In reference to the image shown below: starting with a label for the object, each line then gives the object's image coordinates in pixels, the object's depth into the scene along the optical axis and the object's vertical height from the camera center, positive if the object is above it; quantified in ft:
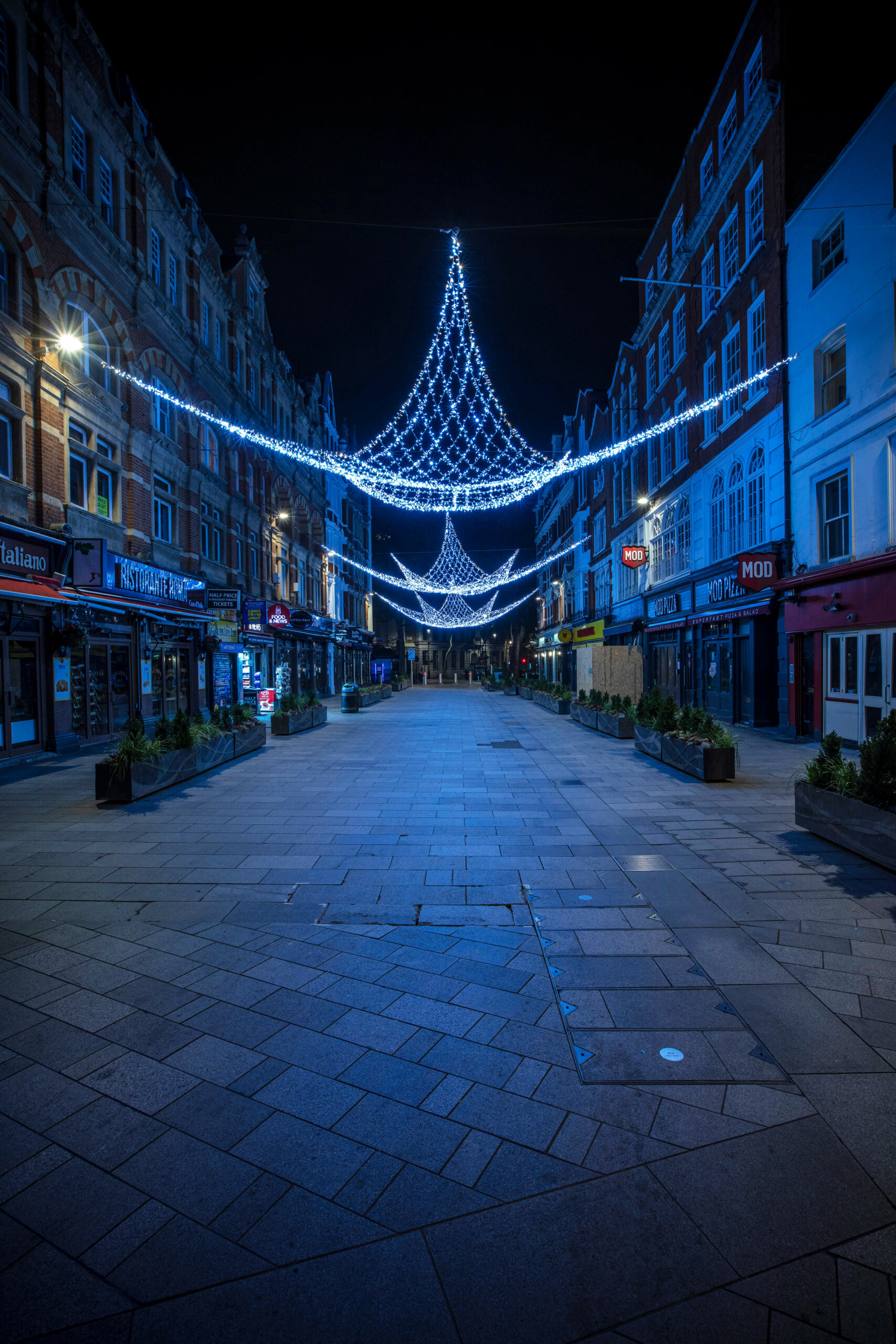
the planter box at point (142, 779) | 30.91 -5.52
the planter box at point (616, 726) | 55.06 -5.51
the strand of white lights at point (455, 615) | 180.50 +16.88
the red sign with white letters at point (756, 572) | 51.24 +6.93
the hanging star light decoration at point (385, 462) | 45.11 +15.00
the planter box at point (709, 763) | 34.55 -5.46
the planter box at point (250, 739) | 46.32 -5.36
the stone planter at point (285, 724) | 61.57 -5.57
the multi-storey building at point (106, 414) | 43.16 +21.39
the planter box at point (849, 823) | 20.34 -5.53
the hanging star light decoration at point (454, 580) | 113.29 +16.42
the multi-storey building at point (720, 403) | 54.13 +26.75
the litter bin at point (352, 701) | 91.35 -5.04
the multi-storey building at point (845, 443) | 40.34 +14.72
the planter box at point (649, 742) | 42.74 -5.46
